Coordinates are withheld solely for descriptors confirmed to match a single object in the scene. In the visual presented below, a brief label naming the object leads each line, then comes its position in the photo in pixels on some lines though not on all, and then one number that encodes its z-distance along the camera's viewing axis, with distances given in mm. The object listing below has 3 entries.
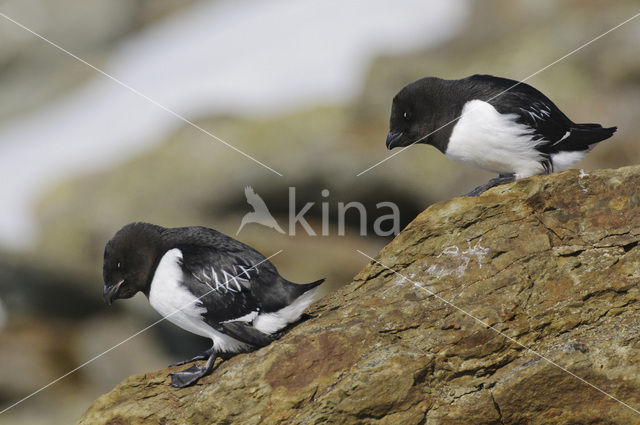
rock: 12328
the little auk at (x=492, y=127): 14812
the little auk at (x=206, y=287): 12977
